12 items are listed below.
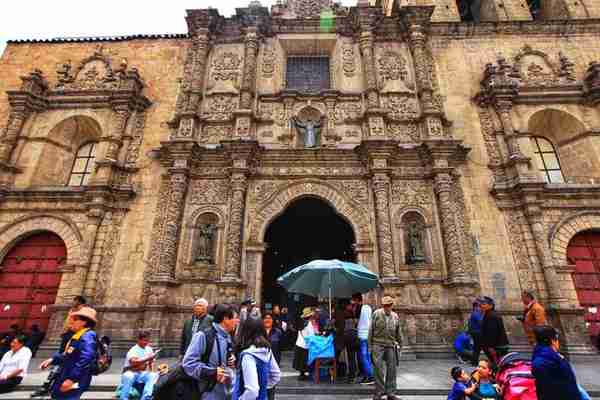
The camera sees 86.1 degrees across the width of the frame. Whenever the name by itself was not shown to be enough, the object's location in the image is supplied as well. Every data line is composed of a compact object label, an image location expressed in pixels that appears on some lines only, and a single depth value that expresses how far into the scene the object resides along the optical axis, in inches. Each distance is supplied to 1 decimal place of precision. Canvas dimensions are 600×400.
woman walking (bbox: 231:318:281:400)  108.7
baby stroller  113.7
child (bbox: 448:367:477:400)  156.7
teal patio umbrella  257.8
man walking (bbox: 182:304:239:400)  103.6
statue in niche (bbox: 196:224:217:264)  393.1
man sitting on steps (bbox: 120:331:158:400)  193.6
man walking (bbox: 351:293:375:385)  238.8
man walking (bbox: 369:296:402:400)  196.5
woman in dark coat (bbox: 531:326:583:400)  103.8
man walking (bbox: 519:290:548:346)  214.8
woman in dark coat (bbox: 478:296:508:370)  224.5
